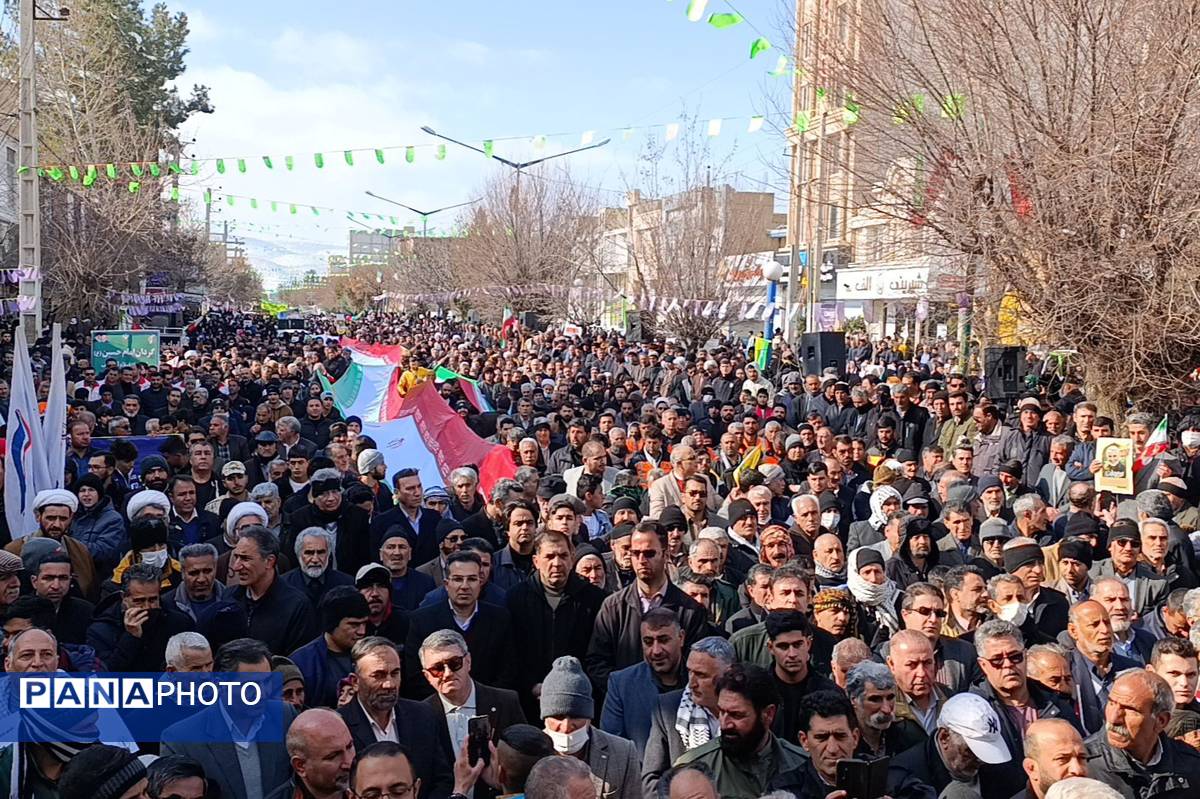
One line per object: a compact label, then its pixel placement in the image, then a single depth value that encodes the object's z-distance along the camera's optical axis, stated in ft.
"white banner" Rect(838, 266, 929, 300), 117.48
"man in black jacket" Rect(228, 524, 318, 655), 22.30
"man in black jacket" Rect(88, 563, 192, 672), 20.47
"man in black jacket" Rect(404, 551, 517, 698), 21.56
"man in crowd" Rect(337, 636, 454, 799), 16.67
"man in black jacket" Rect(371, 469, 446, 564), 30.55
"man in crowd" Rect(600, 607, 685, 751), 18.49
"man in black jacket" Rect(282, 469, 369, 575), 29.86
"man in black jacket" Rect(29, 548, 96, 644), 21.97
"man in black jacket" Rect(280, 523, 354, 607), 24.39
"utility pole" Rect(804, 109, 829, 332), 81.76
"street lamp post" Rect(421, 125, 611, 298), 147.56
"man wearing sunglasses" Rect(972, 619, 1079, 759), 18.40
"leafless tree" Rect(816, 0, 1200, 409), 40.45
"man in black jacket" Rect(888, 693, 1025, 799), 16.44
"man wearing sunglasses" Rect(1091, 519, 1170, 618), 25.82
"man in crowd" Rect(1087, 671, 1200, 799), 16.61
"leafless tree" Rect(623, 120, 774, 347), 100.63
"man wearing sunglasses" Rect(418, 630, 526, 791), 17.40
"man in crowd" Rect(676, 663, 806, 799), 15.94
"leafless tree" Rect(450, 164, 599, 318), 155.74
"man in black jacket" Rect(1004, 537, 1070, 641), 23.16
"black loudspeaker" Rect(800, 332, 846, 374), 66.74
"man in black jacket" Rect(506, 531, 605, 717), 22.07
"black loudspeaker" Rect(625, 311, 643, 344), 104.68
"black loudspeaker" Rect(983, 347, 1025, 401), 48.01
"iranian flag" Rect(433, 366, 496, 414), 63.00
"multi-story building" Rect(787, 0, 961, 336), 48.42
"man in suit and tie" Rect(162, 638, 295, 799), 15.65
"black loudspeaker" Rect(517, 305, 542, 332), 146.41
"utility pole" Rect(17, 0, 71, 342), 73.26
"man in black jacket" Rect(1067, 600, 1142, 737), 20.07
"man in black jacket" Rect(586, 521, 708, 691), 21.65
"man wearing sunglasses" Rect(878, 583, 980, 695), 20.17
